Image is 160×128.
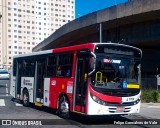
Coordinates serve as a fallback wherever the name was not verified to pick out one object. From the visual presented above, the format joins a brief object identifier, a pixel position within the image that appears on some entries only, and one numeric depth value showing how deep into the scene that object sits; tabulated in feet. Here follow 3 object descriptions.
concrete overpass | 75.22
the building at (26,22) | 412.98
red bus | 36.86
